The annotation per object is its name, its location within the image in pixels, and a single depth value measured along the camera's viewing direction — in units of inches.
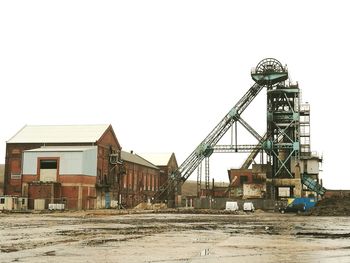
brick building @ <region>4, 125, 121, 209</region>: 2191.2
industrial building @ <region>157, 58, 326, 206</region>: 2568.9
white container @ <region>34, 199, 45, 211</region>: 2117.4
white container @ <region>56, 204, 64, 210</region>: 2064.2
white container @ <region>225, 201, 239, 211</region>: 2266.2
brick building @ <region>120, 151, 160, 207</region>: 2819.9
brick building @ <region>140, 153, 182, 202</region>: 3580.2
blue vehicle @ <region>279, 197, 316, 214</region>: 2198.6
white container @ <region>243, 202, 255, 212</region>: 2270.4
